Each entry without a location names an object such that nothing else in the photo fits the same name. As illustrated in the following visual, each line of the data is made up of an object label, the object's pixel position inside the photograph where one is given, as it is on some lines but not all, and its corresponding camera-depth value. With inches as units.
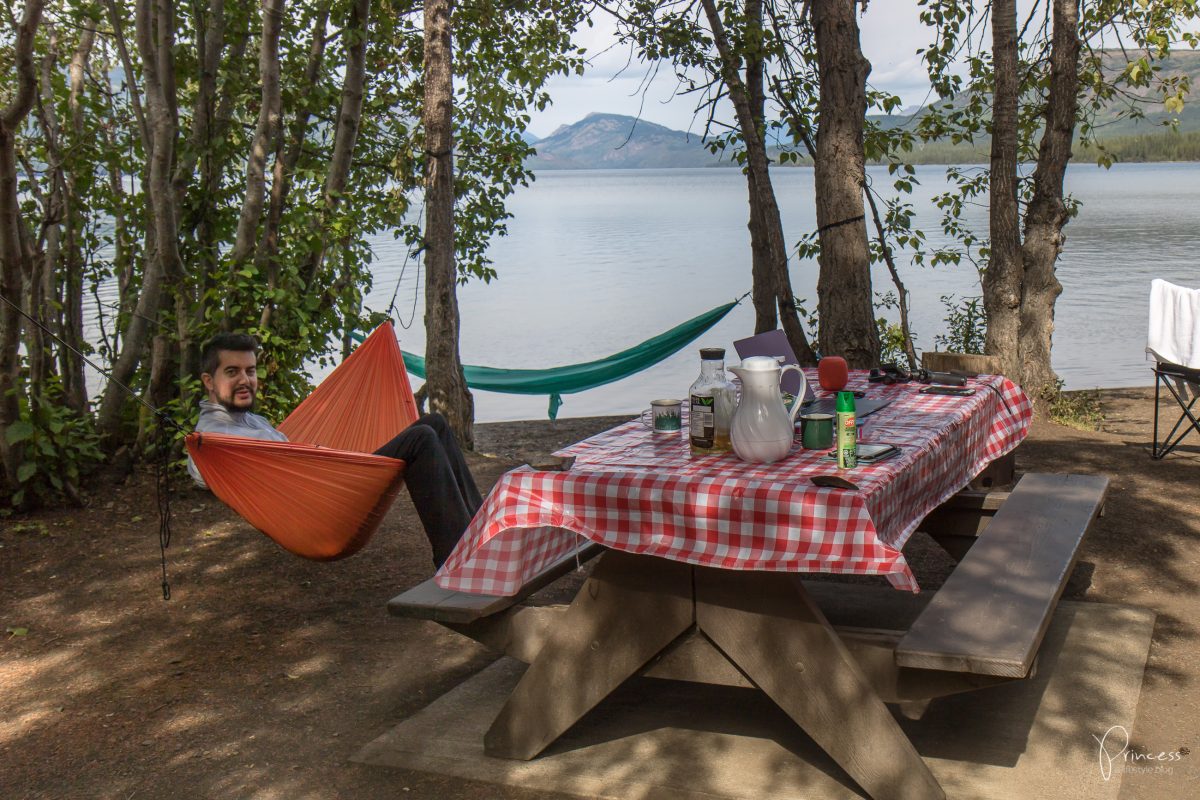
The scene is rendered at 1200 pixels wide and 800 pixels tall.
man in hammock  122.4
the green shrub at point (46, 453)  171.3
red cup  122.0
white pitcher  89.6
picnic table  82.1
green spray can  89.4
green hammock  276.1
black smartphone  124.6
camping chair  194.2
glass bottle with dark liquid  93.8
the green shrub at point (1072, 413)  242.4
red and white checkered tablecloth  81.6
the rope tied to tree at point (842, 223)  179.8
